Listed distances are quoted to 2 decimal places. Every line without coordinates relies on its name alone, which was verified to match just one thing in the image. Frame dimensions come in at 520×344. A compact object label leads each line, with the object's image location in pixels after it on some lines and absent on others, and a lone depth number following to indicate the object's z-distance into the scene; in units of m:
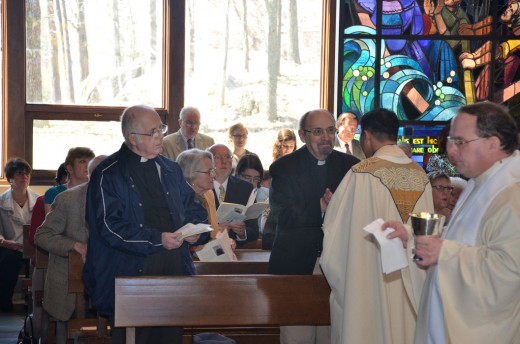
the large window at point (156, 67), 9.98
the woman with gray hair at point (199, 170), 6.05
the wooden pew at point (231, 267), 5.83
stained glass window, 10.46
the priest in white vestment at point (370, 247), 5.05
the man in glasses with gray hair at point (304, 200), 5.76
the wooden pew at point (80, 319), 5.53
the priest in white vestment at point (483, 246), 3.38
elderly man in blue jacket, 4.79
